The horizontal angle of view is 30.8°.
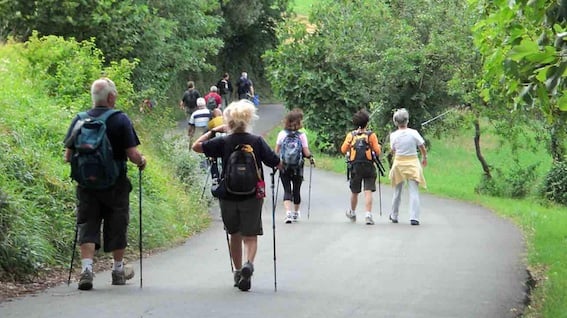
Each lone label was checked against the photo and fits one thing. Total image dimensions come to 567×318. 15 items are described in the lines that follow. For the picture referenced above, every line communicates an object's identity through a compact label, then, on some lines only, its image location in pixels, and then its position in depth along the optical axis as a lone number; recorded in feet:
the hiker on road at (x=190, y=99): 119.85
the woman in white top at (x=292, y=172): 55.42
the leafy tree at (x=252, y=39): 165.68
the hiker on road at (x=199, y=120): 80.59
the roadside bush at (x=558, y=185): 84.64
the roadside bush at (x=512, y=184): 90.12
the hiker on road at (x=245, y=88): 153.89
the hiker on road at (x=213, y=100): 105.09
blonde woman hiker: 33.04
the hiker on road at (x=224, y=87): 152.35
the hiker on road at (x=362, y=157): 55.72
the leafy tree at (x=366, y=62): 94.07
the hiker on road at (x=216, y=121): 59.72
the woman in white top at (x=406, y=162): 55.98
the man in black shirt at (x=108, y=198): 31.65
